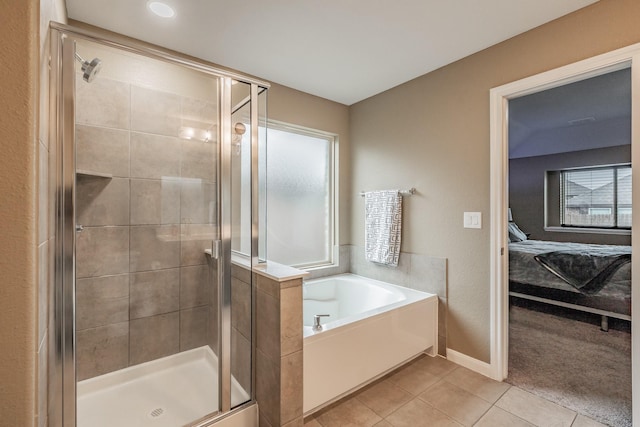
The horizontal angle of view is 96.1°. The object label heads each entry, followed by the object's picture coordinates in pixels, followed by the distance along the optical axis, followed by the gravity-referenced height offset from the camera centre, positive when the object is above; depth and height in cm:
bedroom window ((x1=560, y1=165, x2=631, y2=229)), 468 +24
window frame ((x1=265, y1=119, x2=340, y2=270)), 315 +11
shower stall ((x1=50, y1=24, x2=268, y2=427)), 162 -15
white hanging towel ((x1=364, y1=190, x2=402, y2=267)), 267 -14
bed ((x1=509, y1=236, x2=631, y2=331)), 279 -69
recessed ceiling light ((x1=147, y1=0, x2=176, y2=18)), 164 +118
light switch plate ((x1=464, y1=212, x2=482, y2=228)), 213 -6
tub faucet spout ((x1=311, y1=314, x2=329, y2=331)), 171 -69
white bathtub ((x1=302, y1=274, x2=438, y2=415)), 167 -87
